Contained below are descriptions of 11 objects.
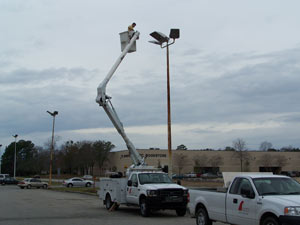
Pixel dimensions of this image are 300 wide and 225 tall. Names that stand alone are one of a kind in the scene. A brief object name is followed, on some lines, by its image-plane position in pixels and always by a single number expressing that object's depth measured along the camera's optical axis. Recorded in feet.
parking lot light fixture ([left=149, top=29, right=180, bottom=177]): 67.41
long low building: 308.19
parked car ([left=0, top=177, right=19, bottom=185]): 190.90
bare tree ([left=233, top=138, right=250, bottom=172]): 297.00
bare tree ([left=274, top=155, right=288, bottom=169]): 308.38
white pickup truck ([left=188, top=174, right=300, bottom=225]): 27.84
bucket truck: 51.96
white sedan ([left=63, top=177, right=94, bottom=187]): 157.99
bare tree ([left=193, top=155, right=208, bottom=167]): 316.40
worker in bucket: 72.02
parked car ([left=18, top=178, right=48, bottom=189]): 153.16
